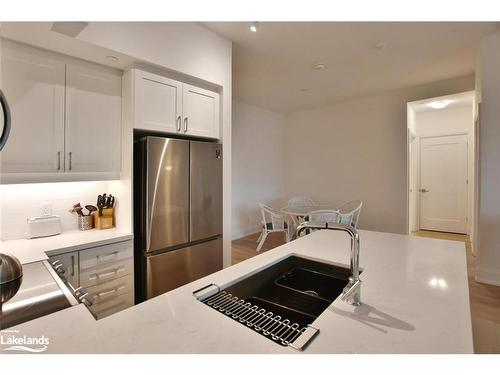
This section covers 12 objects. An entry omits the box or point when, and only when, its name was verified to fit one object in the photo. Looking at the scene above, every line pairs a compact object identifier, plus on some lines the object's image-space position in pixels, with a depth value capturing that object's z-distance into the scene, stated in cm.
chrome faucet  92
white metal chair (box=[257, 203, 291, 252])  406
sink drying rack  73
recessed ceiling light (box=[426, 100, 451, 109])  417
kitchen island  68
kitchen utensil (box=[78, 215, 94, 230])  207
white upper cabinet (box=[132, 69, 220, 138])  196
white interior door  507
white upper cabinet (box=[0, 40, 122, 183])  160
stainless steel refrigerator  196
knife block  210
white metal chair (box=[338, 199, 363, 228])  354
